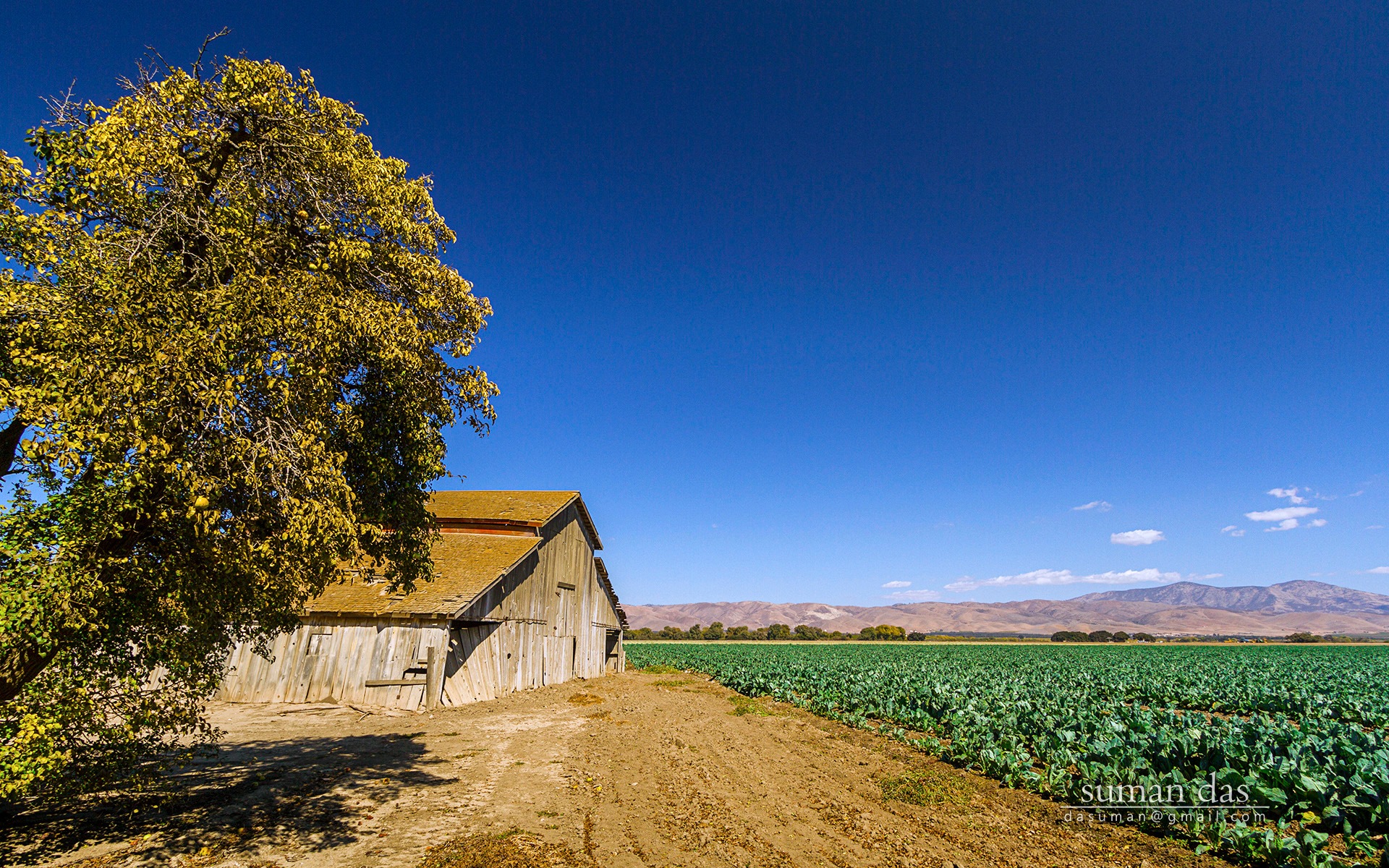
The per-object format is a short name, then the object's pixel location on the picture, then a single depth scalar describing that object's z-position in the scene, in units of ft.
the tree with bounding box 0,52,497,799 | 18.88
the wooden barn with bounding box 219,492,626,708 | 61.26
